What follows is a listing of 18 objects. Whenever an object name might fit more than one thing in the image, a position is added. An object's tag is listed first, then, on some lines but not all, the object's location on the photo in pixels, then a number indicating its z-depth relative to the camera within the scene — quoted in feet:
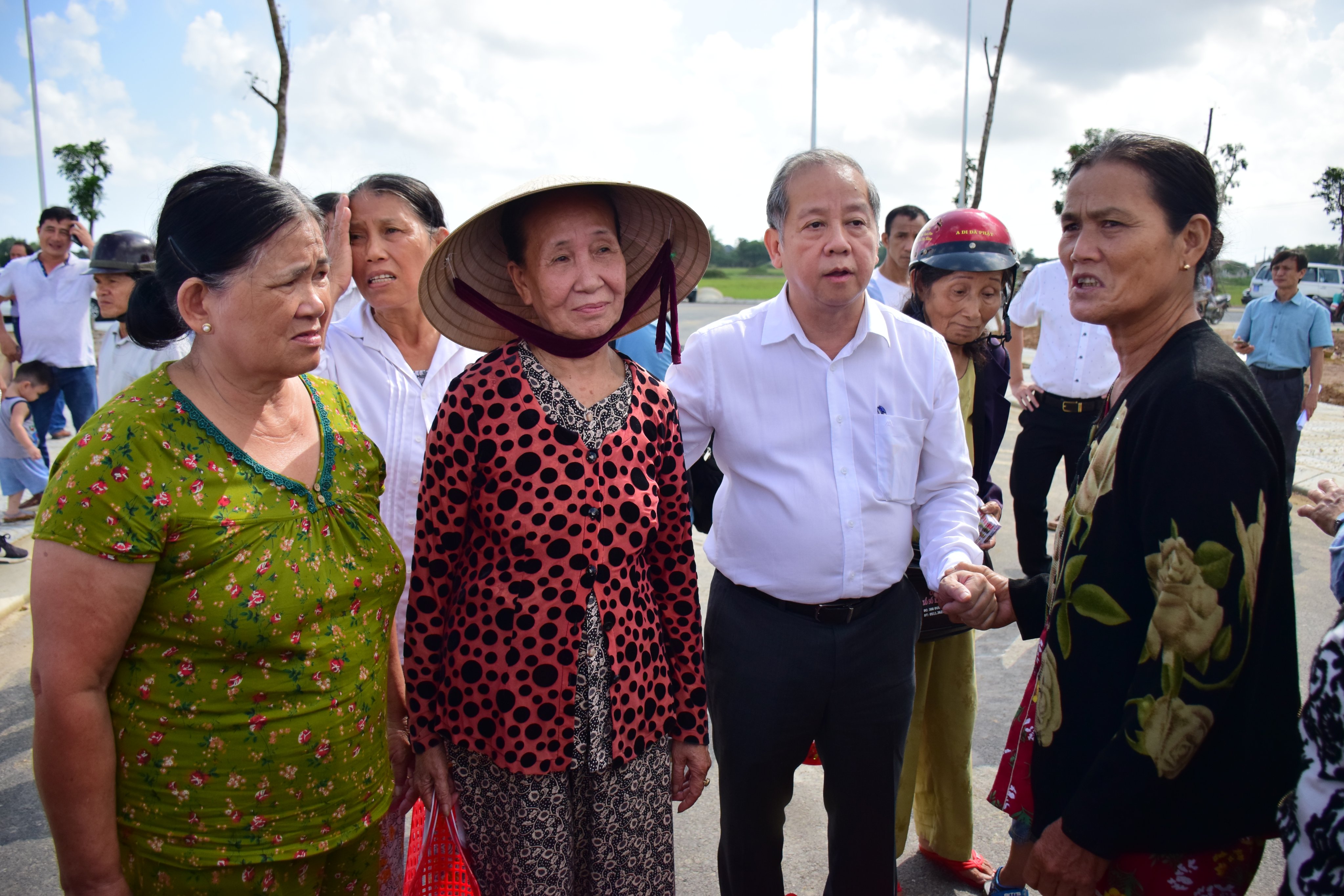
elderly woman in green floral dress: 4.70
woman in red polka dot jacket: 5.88
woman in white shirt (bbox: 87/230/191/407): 11.59
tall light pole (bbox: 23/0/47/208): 72.28
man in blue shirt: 24.08
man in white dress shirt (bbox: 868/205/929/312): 19.30
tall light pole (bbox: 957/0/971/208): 80.94
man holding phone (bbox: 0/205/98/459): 22.77
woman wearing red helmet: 9.23
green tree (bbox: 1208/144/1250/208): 132.36
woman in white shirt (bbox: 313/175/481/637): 8.05
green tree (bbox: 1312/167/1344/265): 173.68
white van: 112.78
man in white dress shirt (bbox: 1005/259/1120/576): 15.96
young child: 21.49
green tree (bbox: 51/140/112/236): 141.38
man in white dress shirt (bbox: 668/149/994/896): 7.50
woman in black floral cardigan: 4.81
